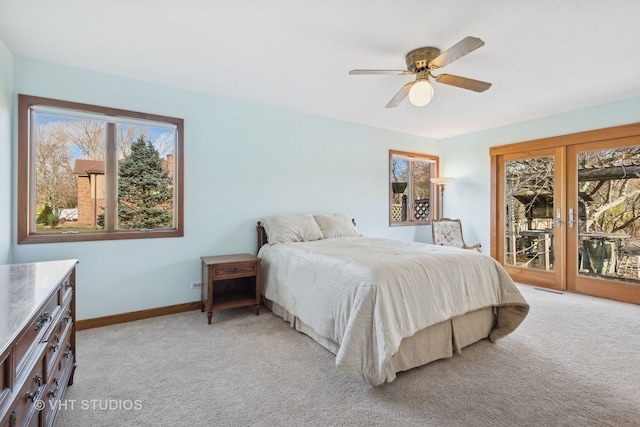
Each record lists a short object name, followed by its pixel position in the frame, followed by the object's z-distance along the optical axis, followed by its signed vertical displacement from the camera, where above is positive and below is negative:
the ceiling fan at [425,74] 2.33 +1.10
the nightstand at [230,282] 2.95 -0.76
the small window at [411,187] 5.15 +0.47
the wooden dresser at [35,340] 0.93 -0.51
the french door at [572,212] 3.64 +0.01
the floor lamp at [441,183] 5.15 +0.53
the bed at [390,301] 1.86 -0.66
